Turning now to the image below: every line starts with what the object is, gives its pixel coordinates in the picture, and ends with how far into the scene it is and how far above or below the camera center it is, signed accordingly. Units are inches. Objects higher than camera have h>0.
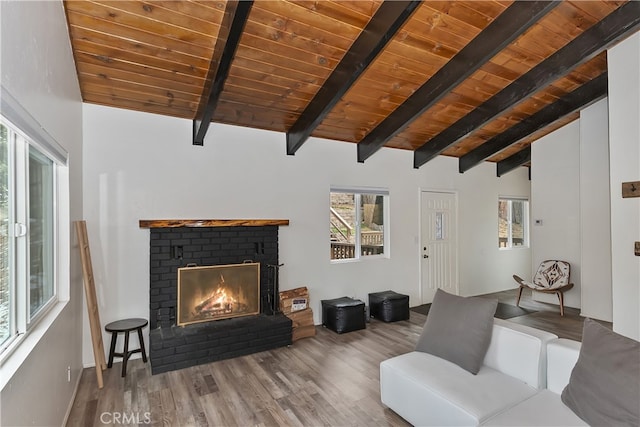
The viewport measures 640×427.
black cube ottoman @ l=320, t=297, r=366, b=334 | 167.9 -52.6
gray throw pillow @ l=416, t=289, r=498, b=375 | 88.6 -33.4
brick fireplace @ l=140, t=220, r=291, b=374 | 129.5 -36.2
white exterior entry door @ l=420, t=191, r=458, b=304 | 222.4 -22.1
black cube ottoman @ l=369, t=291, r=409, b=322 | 185.3 -53.2
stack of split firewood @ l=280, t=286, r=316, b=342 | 158.9 -49.5
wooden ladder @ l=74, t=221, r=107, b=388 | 112.4 -28.3
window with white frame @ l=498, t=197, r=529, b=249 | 269.4 -9.4
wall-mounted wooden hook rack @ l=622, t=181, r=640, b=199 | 128.3 +8.2
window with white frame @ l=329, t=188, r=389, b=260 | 194.1 -6.5
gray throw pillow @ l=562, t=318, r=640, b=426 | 57.8 -31.5
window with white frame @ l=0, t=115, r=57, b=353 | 61.3 -4.0
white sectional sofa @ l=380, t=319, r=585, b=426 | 70.8 -42.0
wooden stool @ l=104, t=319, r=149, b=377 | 122.9 -44.7
